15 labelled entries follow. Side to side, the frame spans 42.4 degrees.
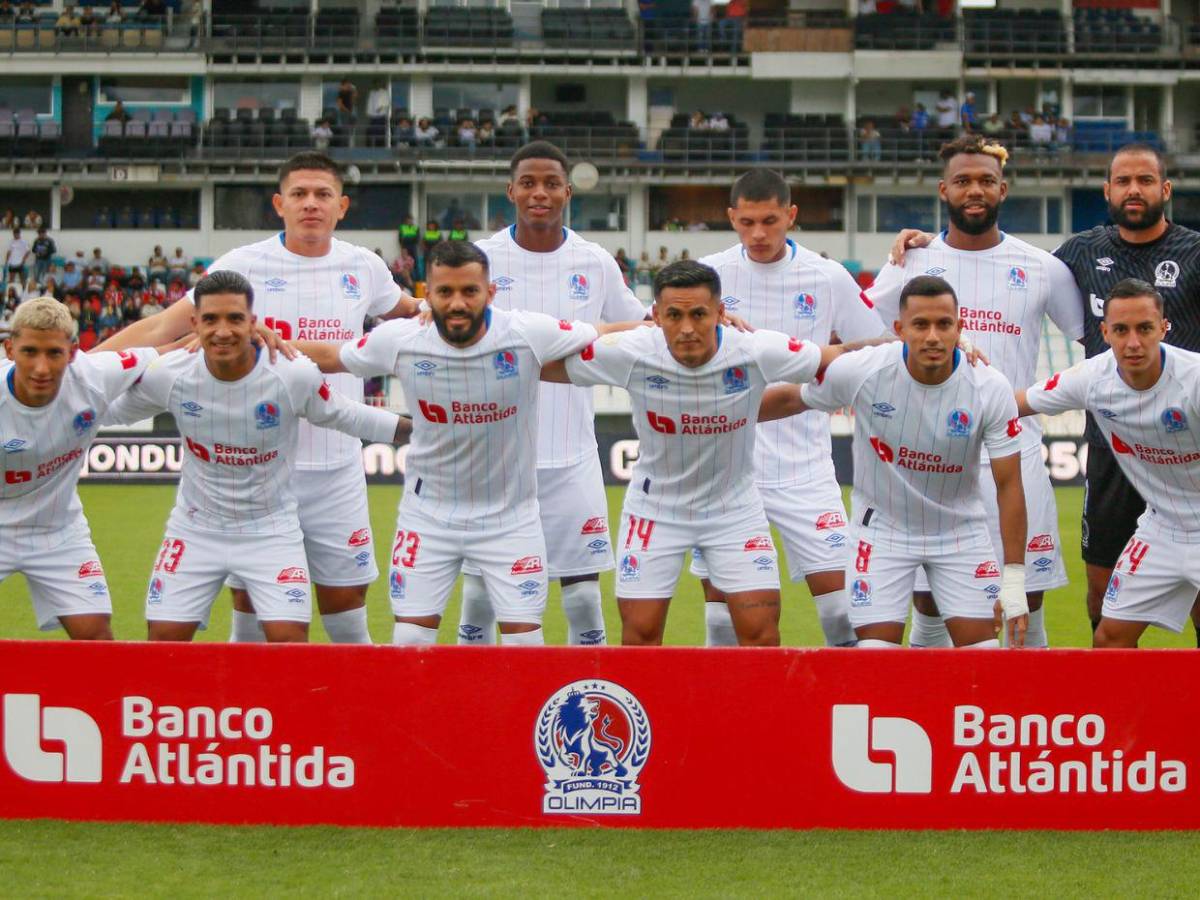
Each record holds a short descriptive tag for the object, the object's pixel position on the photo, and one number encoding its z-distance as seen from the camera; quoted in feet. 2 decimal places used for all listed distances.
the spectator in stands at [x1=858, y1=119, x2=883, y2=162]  123.34
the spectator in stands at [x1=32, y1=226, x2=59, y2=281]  112.68
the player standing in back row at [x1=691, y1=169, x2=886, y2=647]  24.34
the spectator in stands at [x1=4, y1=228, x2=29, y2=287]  111.55
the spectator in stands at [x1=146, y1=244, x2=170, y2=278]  113.60
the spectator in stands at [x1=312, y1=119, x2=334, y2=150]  120.98
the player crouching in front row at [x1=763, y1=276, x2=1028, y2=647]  21.21
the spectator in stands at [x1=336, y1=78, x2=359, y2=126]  122.93
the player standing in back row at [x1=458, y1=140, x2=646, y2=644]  24.27
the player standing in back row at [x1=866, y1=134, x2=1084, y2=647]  23.84
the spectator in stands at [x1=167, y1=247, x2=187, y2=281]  113.80
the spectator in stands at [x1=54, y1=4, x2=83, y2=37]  123.75
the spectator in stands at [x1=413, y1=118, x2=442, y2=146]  122.11
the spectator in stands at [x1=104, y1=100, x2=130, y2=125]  122.62
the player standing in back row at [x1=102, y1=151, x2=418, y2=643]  23.97
